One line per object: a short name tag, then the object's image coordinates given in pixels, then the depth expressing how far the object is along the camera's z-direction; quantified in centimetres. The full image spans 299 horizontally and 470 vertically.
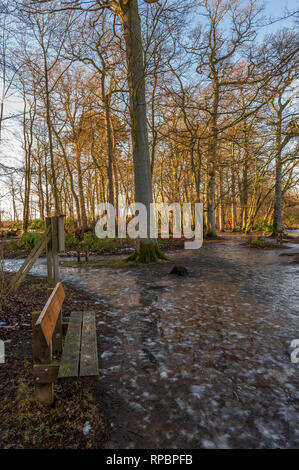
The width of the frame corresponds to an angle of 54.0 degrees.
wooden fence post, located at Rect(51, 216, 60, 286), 618
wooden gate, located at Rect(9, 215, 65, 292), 621
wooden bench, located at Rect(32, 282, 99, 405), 258
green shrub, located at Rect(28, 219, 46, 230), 2477
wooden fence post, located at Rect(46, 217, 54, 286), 661
